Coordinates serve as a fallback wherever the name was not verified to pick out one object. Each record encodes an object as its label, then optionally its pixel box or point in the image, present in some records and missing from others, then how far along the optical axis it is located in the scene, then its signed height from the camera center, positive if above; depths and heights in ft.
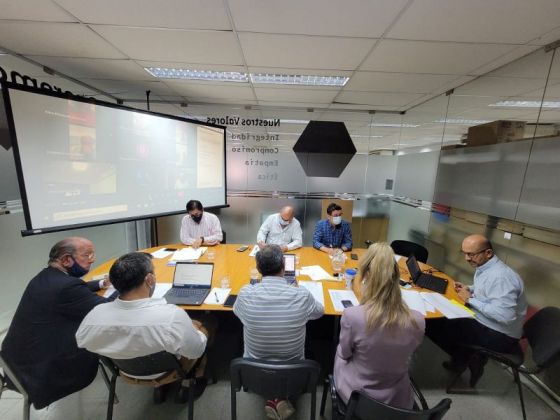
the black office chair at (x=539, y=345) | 5.19 -3.75
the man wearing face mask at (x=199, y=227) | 10.82 -2.95
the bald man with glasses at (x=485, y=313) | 5.99 -3.38
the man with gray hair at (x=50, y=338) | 4.75 -3.61
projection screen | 7.50 +0.06
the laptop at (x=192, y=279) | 6.63 -3.27
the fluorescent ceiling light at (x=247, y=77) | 9.07 +3.52
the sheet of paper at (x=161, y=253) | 9.08 -3.48
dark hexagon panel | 14.89 +1.38
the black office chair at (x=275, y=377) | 4.10 -3.73
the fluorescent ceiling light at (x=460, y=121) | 9.55 +2.40
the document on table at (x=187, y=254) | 8.88 -3.47
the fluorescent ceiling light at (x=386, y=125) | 15.13 +3.12
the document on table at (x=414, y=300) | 6.15 -3.39
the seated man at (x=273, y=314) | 4.74 -2.92
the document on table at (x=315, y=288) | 6.47 -3.42
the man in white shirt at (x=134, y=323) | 4.17 -2.83
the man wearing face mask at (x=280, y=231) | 11.07 -2.90
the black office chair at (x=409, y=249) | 10.25 -3.34
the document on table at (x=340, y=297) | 6.12 -3.43
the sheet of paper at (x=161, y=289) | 6.45 -3.49
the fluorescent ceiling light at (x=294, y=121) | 14.49 +2.89
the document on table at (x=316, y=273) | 7.71 -3.42
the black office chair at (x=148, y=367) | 4.45 -4.00
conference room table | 6.77 -3.47
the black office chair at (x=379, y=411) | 3.60 -3.71
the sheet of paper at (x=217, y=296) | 6.23 -3.51
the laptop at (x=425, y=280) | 7.25 -3.29
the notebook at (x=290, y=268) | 7.43 -3.31
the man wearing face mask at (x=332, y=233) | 10.71 -2.84
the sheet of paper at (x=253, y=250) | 9.48 -3.40
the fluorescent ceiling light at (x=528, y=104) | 7.10 +2.75
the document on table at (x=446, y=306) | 6.02 -3.44
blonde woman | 4.08 -2.82
